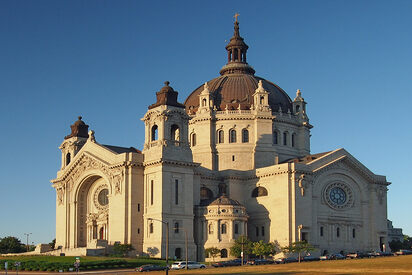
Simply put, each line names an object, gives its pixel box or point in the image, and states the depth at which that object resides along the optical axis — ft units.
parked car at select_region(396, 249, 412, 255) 357.12
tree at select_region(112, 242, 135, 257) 336.94
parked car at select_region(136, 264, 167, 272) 275.80
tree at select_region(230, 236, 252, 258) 341.62
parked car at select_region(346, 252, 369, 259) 330.54
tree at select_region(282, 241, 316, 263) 338.54
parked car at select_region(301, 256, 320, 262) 316.19
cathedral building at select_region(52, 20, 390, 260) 350.64
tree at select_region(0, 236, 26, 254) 451.12
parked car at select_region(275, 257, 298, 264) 310.04
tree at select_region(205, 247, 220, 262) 342.03
